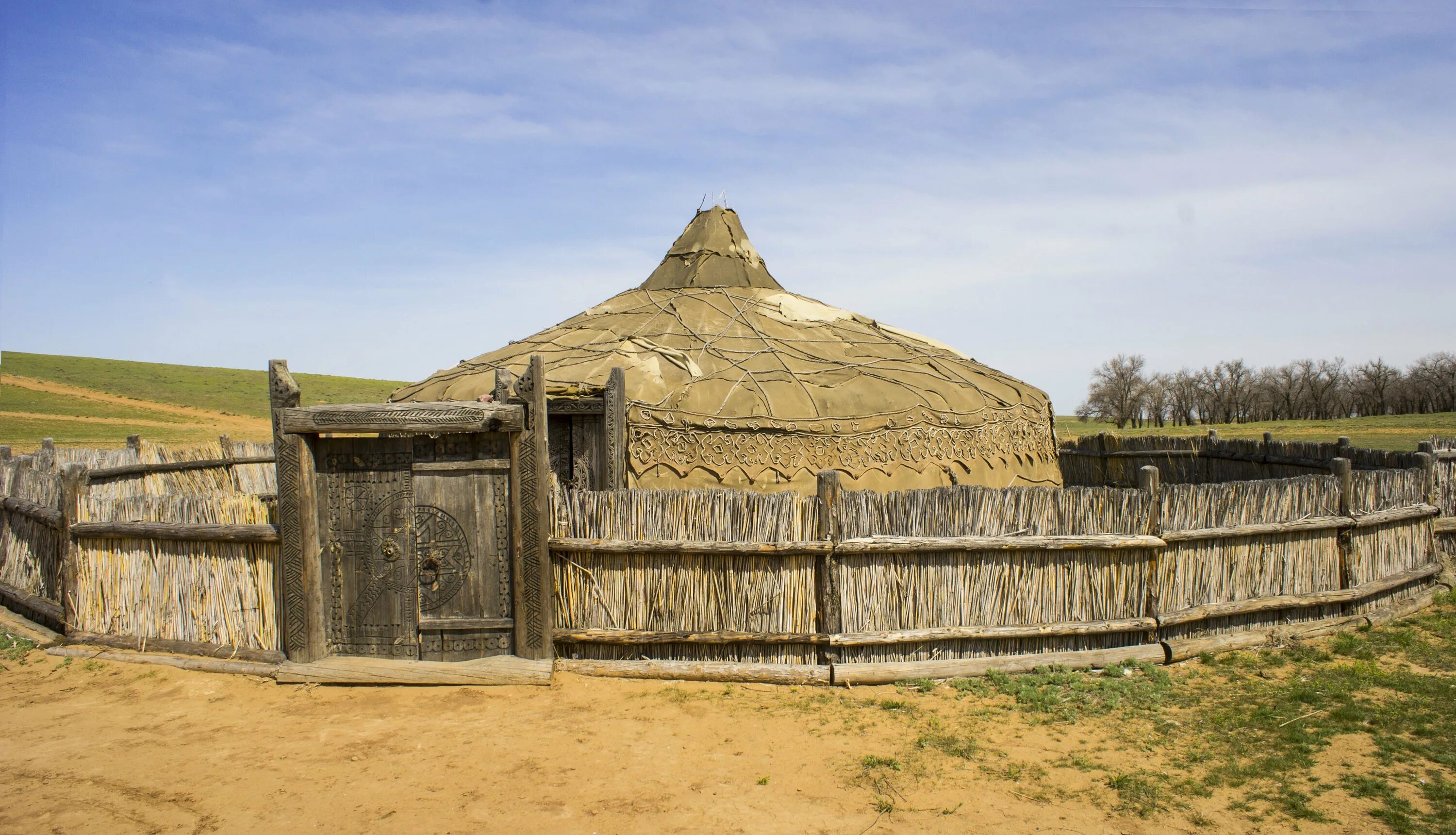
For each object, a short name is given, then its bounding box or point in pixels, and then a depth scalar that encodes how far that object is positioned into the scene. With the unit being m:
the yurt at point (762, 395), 8.36
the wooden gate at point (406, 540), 5.90
